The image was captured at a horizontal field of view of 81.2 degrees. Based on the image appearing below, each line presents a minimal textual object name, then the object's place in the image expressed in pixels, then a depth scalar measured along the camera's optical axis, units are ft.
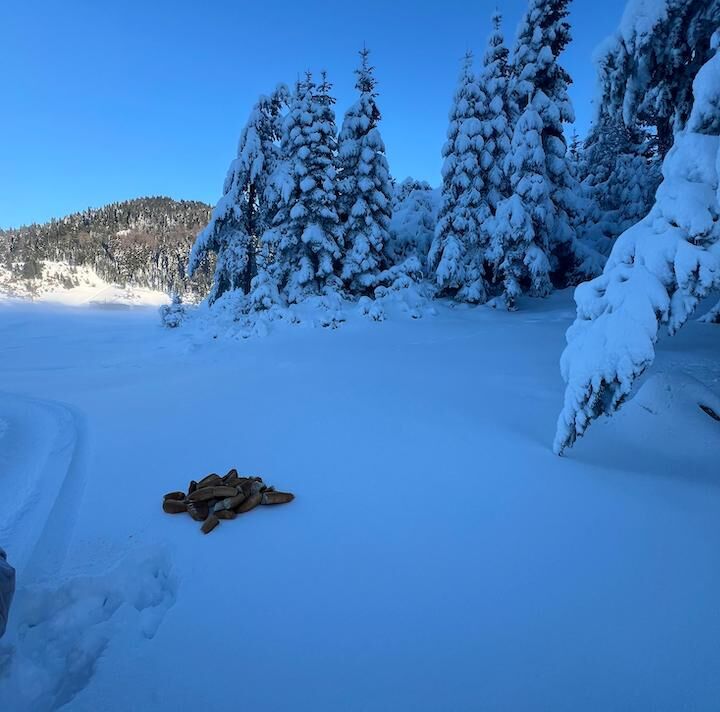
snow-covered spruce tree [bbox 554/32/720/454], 12.51
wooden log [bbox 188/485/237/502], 15.01
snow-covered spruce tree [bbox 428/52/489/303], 53.93
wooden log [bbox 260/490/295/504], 15.23
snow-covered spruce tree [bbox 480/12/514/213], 55.01
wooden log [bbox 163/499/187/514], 15.19
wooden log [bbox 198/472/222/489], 16.07
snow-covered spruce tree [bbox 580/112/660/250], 59.72
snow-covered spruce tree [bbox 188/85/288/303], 59.52
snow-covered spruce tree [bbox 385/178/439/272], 65.36
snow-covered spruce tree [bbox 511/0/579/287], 48.91
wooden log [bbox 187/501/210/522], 14.66
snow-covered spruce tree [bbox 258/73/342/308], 55.72
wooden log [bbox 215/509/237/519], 14.51
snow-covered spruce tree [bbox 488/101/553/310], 48.47
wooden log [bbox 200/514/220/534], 13.92
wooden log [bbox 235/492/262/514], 14.87
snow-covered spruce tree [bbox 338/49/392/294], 57.36
